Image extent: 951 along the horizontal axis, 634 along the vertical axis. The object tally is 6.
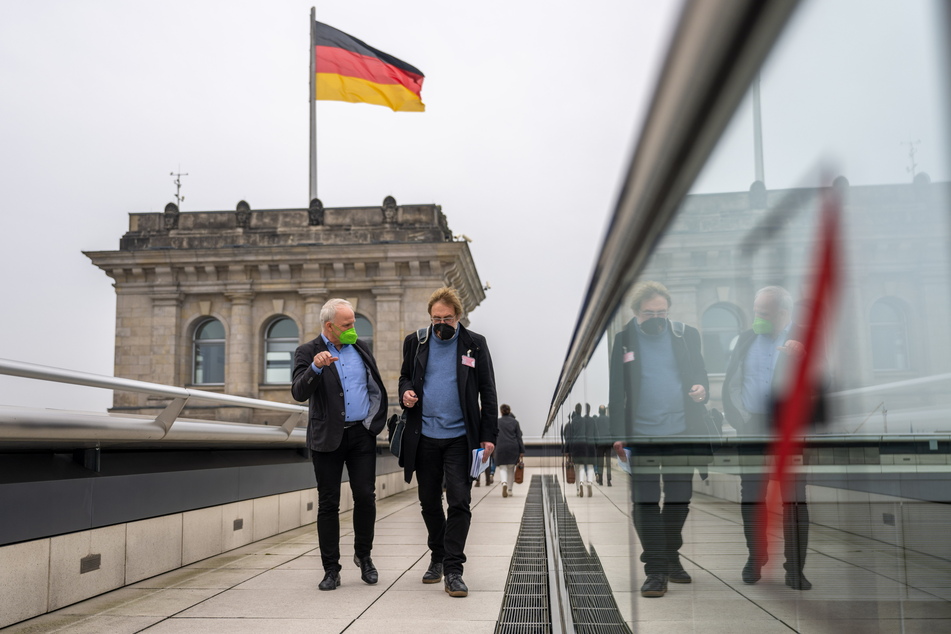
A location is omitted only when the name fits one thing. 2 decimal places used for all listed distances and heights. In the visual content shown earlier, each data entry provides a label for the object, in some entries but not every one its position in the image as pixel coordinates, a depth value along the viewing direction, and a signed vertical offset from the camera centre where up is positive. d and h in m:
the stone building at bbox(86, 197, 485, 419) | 32.38 +4.64
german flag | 31.55 +11.80
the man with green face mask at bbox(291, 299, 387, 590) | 5.91 -0.07
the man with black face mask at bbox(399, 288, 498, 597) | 5.82 -0.03
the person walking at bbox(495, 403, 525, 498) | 16.31 -0.76
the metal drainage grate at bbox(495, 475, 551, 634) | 4.64 -1.17
